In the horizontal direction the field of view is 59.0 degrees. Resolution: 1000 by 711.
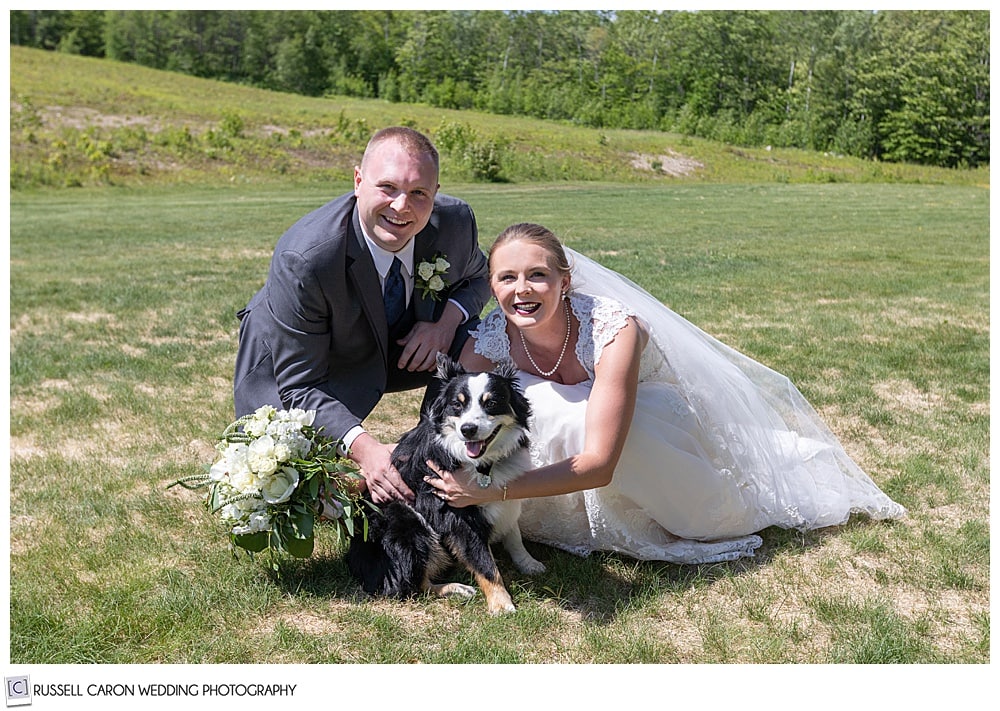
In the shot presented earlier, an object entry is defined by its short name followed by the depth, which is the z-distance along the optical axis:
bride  3.38
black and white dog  3.12
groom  3.53
